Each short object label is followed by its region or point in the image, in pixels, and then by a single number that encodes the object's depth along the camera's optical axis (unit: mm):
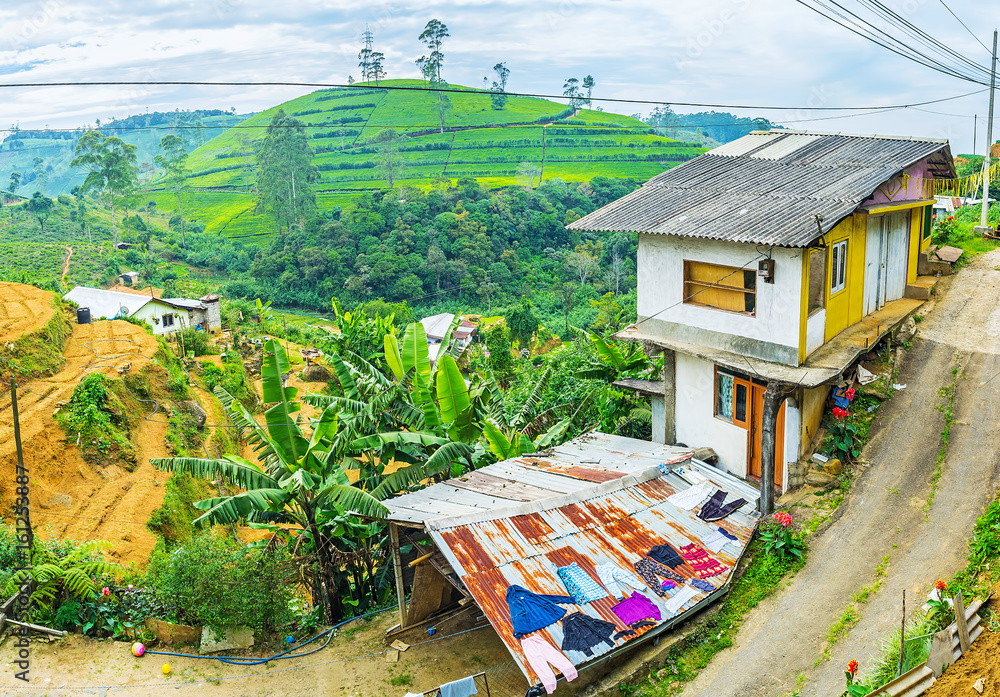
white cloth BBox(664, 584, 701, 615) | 9477
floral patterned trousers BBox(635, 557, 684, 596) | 9781
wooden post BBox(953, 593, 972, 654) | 7309
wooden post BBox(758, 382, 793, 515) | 11578
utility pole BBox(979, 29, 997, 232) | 17555
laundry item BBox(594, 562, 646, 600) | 9484
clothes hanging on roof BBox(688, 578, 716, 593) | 9898
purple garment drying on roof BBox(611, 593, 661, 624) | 9172
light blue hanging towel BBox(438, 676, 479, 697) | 8516
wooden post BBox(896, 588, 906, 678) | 7373
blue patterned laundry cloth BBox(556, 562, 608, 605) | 9273
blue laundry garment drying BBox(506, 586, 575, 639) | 8727
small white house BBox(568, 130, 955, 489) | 11875
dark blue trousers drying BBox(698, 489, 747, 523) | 11266
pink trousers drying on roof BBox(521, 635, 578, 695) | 8148
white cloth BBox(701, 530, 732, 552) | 10641
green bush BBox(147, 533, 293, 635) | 11344
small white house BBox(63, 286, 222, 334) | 35625
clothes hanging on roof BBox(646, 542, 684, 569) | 10164
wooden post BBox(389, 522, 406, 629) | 11000
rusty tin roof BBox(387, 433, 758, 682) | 9344
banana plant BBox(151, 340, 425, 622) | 11109
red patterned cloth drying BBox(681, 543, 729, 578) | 10203
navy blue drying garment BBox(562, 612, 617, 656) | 8617
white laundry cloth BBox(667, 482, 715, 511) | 11414
